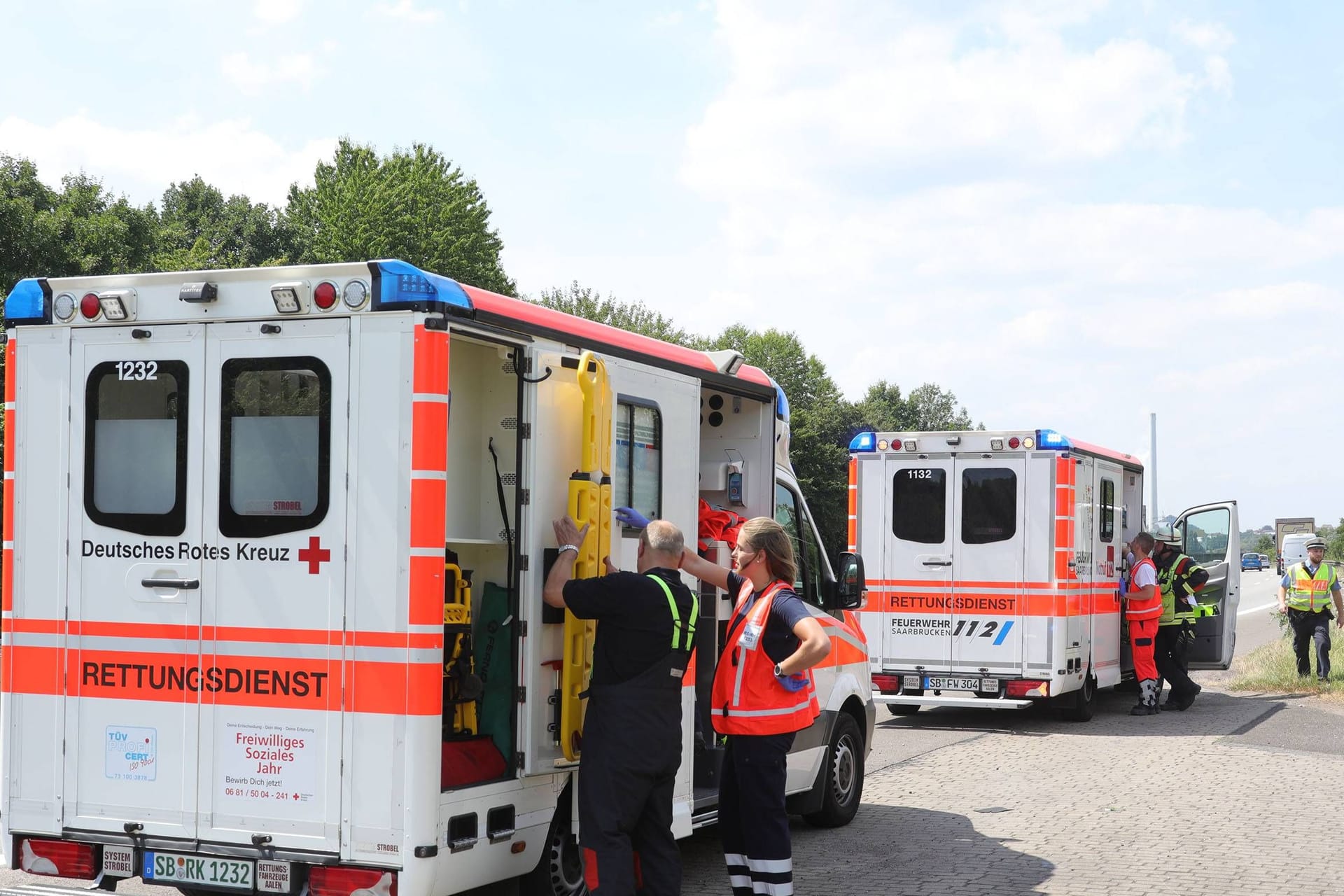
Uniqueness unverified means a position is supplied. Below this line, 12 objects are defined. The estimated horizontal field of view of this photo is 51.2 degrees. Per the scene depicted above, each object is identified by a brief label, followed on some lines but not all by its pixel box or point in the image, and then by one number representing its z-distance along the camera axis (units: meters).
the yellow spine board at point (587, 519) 5.81
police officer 16.05
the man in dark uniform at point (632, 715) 5.57
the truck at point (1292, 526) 66.79
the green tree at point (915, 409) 80.81
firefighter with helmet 14.91
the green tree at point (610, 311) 57.47
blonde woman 5.83
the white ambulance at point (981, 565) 13.40
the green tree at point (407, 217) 44.59
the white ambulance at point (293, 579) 5.05
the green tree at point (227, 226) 50.38
